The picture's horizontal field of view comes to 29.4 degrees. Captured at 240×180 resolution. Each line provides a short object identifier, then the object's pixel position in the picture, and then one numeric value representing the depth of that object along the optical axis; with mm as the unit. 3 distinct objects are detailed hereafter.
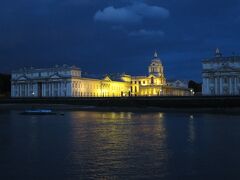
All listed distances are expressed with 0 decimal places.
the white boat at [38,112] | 84312
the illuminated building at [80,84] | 165125
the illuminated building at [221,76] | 135125
